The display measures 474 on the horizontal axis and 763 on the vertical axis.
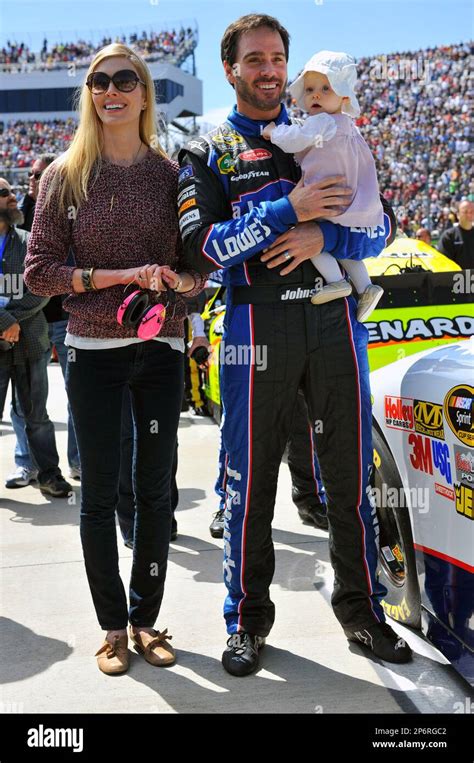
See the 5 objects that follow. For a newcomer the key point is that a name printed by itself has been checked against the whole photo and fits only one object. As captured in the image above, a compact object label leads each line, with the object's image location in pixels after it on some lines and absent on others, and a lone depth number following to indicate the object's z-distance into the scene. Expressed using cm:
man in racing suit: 278
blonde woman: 281
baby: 270
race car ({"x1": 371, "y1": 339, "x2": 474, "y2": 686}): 240
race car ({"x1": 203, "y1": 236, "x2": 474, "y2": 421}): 511
